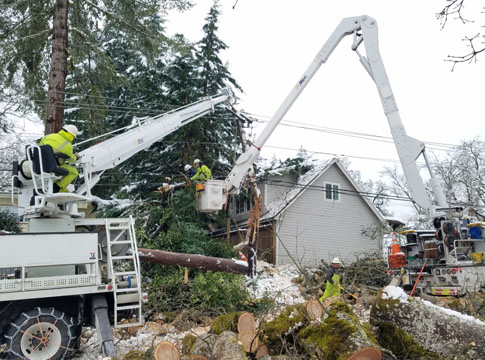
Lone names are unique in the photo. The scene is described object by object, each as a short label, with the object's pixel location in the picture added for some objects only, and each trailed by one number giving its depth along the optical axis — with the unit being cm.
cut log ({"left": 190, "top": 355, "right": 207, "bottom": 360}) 527
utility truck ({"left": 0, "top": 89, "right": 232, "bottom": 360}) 673
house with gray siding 2253
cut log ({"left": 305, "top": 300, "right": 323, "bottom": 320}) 659
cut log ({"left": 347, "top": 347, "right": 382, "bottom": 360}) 472
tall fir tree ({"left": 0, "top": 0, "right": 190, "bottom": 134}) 1350
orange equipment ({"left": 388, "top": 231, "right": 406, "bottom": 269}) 1293
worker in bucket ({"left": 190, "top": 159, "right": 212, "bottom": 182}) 1250
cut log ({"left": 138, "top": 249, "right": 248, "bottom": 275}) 1250
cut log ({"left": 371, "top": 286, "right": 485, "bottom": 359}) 507
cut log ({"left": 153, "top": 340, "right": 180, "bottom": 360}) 511
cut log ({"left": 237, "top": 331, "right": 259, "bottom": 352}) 572
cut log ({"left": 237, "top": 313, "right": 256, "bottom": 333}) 627
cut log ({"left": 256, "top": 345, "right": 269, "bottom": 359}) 574
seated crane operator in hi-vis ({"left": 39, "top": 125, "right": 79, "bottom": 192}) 740
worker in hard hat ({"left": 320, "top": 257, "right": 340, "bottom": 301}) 1098
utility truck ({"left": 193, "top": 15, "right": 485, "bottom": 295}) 1073
